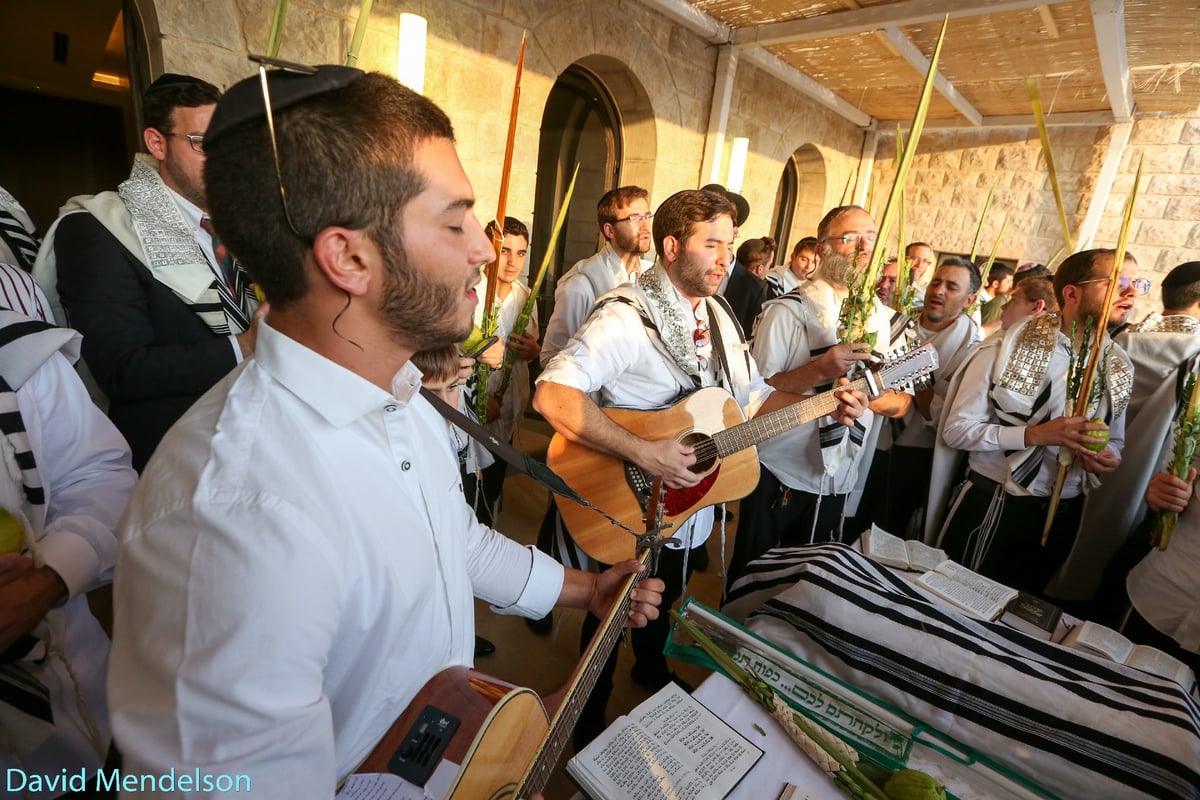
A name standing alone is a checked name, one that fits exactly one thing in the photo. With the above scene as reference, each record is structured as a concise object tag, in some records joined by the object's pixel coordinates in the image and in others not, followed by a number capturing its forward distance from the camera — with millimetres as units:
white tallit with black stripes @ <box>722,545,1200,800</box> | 1066
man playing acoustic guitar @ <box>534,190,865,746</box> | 2023
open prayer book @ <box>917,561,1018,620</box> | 1536
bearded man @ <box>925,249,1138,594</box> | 2451
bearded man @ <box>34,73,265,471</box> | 1624
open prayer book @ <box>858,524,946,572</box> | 1764
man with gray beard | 2666
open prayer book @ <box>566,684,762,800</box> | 1002
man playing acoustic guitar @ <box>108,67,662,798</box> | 666
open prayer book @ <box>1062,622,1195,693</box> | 1350
